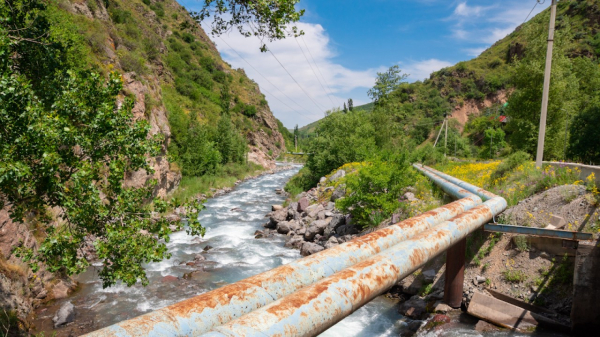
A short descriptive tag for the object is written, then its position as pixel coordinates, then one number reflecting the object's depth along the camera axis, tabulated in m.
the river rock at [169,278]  12.71
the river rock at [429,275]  10.05
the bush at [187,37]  87.22
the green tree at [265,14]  6.92
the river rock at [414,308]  9.01
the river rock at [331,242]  14.87
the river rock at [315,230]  17.50
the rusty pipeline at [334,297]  2.43
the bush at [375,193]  14.05
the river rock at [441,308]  8.36
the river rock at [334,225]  16.66
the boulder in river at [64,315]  8.99
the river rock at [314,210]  20.63
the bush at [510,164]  14.22
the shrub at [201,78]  73.69
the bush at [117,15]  37.03
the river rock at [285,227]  19.73
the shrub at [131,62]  25.42
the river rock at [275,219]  21.25
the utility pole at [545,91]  12.97
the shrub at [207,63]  84.79
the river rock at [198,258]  15.04
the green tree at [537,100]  23.67
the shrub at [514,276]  8.14
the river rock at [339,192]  21.25
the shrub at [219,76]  84.81
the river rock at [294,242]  16.93
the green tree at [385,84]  60.75
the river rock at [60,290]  10.55
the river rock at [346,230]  15.35
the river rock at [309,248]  15.38
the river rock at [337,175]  26.83
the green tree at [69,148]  4.64
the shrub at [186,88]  59.59
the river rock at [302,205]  23.04
